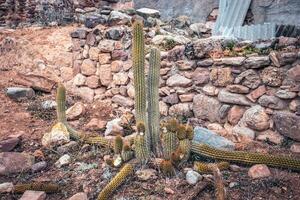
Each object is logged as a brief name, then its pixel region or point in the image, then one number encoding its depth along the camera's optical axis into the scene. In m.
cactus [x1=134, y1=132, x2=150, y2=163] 3.38
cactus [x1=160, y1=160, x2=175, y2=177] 3.12
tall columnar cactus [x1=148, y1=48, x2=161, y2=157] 3.54
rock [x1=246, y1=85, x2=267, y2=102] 3.79
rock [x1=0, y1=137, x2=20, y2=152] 3.93
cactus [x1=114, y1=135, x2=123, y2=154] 3.43
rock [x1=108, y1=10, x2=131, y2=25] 5.72
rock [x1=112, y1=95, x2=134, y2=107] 5.11
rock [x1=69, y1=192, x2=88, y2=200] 2.95
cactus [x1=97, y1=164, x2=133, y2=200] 2.94
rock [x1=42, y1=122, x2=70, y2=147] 4.06
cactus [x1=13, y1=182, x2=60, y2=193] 3.12
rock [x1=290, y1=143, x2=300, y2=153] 3.50
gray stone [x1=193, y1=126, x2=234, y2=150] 3.65
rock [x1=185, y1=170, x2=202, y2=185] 3.06
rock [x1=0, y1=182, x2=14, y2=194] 3.14
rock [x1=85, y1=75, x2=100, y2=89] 5.54
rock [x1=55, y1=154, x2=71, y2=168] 3.65
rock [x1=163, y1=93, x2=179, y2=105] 4.62
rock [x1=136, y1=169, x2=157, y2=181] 3.19
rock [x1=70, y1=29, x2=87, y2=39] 5.66
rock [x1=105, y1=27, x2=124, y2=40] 5.34
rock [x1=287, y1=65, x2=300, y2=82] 3.55
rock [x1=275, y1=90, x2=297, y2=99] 3.57
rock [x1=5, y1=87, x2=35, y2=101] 5.34
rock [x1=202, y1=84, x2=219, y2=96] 4.22
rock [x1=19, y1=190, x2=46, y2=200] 2.96
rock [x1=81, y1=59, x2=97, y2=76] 5.58
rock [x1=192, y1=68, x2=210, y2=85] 4.32
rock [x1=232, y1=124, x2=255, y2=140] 3.84
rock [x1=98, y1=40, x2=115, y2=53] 5.34
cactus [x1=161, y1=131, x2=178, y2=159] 3.29
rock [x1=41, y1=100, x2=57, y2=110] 5.14
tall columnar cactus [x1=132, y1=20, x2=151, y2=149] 3.54
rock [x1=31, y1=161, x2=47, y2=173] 3.56
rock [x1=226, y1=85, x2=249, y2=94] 3.92
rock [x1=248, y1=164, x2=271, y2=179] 3.10
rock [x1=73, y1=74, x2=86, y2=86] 5.69
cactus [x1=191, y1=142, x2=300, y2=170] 3.15
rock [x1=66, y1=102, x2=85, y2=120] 4.93
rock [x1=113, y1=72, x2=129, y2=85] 5.21
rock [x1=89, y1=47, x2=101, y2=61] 5.50
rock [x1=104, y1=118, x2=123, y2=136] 4.35
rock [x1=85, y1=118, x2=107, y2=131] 4.61
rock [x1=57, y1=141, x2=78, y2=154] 3.91
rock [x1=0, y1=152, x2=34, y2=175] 3.52
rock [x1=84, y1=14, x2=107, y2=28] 5.75
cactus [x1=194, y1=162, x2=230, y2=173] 3.13
